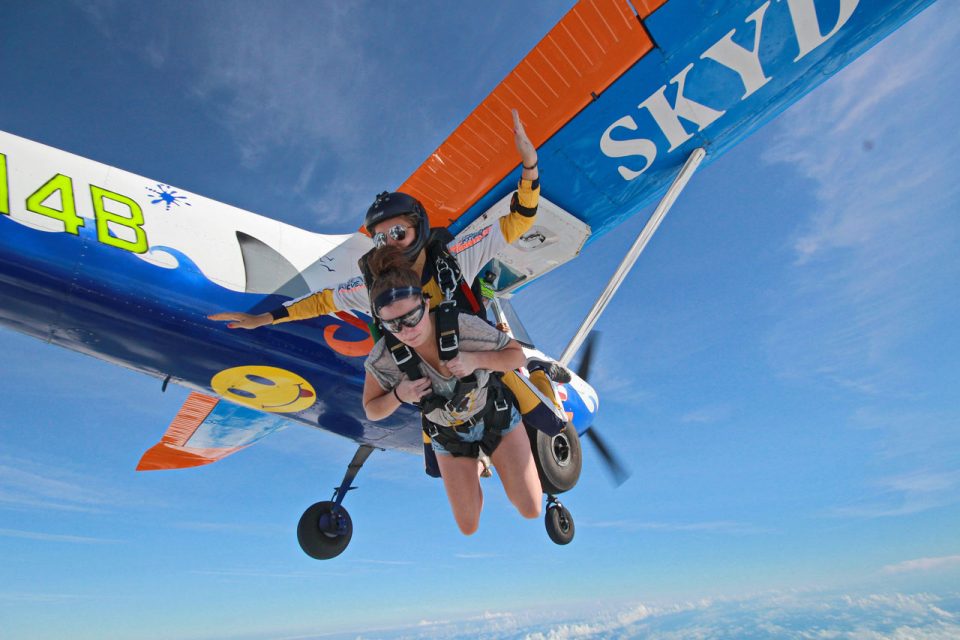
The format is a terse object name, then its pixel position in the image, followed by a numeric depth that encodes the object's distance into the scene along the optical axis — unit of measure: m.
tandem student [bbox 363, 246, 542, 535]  2.48
